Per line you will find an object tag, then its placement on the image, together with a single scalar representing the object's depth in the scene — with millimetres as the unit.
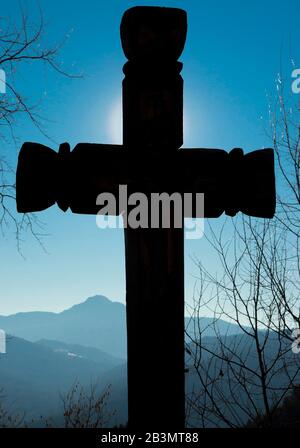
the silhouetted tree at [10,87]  5258
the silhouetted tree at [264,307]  4000
